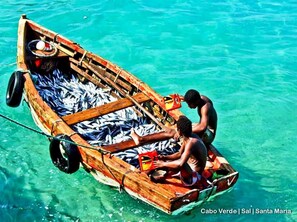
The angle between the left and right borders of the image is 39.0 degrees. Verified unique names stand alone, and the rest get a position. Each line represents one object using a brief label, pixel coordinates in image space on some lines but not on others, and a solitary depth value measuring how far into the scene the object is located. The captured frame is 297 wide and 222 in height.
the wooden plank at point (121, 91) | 10.24
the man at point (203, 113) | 8.45
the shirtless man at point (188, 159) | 7.71
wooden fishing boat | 8.18
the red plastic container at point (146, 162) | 8.25
